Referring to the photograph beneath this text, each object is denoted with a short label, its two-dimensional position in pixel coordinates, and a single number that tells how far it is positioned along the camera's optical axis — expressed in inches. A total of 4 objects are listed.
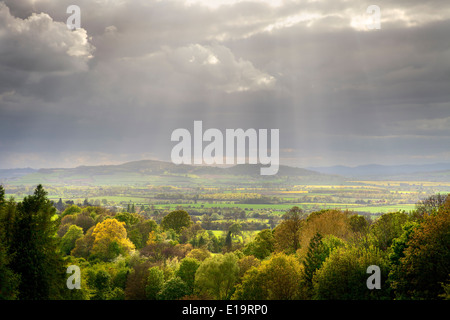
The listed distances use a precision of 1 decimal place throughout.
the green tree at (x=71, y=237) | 3358.8
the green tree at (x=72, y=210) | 4681.6
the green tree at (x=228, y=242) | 4022.6
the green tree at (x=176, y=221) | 4448.8
